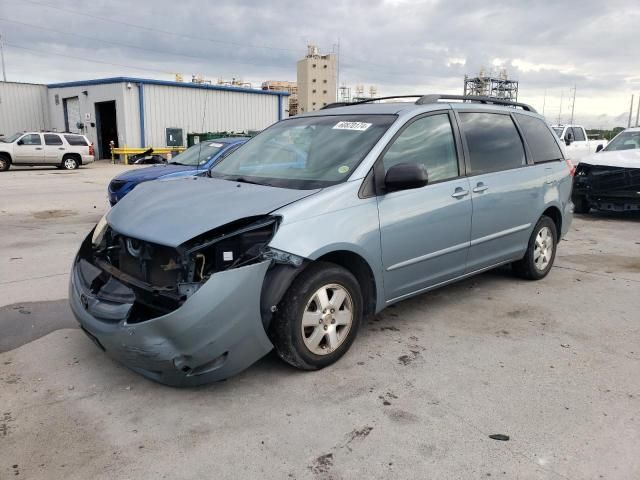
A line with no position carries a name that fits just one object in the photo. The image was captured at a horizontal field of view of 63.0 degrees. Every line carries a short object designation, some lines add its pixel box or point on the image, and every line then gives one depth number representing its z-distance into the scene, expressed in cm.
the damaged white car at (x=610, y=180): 911
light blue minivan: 297
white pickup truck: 1803
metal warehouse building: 2755
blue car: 842
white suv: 2131
